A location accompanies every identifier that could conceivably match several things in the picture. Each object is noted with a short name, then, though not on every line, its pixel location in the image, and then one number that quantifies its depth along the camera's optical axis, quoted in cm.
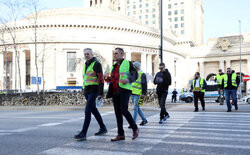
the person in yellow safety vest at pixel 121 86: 580
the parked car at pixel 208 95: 2808
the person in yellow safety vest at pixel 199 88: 1254
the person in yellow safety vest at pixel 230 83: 1212
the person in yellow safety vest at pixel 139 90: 828
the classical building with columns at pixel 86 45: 5762
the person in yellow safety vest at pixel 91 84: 604
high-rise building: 9562
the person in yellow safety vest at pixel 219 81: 1726
